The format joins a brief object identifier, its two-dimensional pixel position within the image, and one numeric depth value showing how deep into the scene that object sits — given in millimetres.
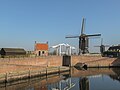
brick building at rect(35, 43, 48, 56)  28508
